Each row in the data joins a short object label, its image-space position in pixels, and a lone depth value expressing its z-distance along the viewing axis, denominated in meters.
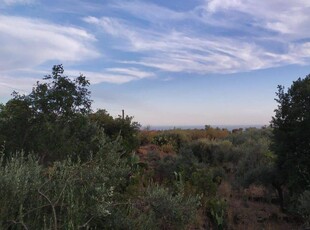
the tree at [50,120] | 6.04
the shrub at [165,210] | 4.08
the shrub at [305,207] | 5.62
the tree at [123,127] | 12.56
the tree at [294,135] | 7.17
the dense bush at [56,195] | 3.23
